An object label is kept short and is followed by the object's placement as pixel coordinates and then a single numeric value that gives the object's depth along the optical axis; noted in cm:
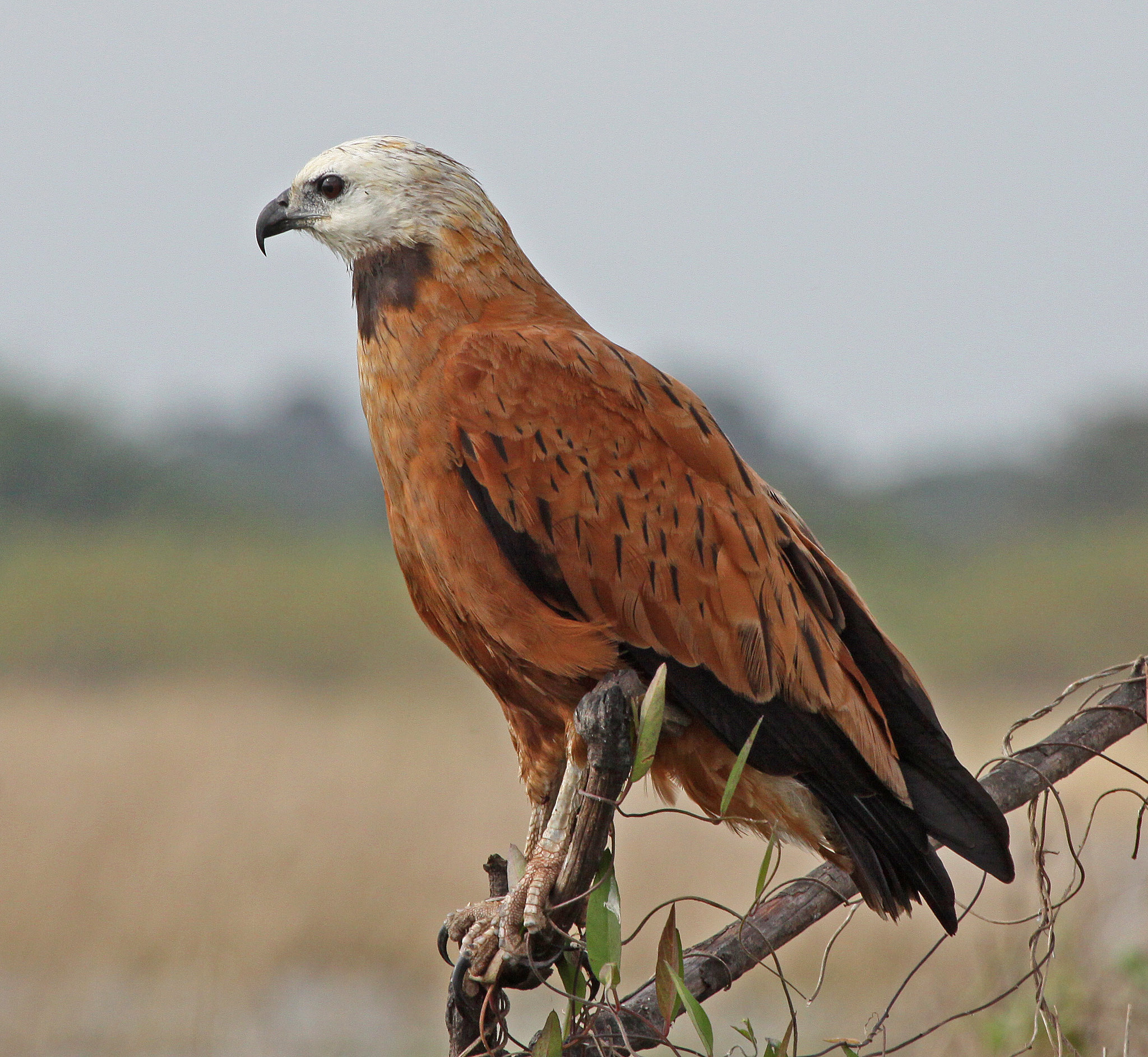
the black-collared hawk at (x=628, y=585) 1277
